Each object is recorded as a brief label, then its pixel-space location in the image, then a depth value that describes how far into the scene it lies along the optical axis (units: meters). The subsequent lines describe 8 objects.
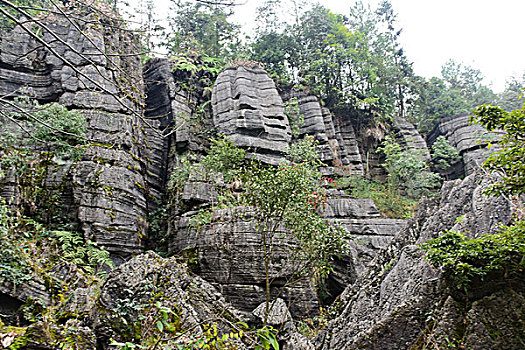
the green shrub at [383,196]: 13.23
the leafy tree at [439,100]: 20.06
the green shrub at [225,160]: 10.86
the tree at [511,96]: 20.02
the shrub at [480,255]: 3.32
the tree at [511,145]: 3.42
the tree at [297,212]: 7.19
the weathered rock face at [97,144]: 9.09
